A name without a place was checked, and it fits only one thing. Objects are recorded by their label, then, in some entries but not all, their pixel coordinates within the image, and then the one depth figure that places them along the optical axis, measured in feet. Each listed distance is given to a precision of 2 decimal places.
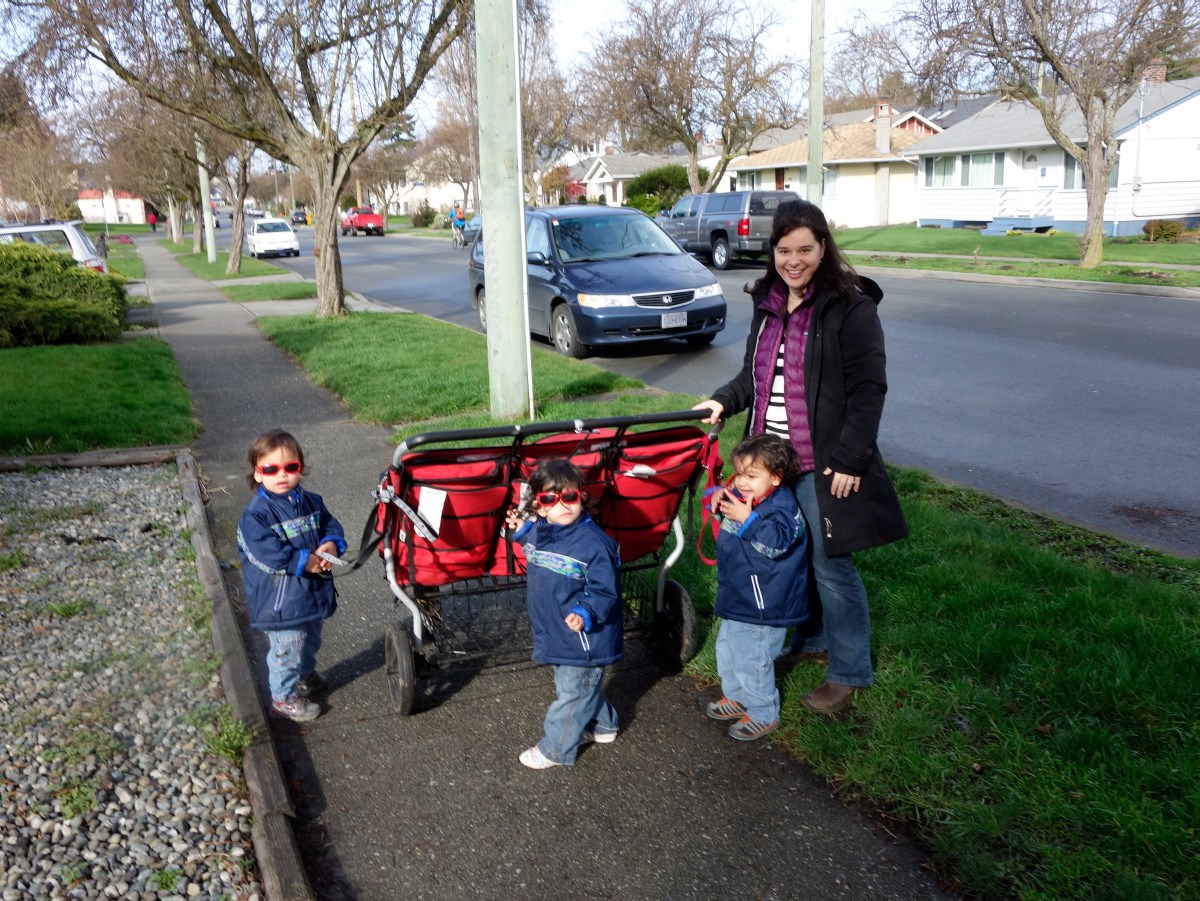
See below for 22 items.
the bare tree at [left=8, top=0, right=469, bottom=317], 45.88
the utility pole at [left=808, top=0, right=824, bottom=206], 51.93
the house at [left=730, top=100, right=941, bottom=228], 165.99
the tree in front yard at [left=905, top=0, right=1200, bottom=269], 69.46
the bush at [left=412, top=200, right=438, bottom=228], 244.65
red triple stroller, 12.95
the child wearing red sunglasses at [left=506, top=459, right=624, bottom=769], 11.96
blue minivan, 41.78
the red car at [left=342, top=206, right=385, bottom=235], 203.21
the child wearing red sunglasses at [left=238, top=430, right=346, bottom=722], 13.15
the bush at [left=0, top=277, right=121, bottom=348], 44.73
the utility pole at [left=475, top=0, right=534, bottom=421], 27.31
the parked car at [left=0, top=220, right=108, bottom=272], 62.95
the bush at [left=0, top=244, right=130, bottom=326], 49.98
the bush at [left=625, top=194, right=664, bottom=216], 163.60
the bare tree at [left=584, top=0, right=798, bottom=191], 136.87
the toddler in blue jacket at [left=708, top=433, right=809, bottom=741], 12.46
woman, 12.00
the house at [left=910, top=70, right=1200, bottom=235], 118.32
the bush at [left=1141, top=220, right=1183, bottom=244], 102.99
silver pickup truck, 88.33
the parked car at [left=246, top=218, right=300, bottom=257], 136.87
